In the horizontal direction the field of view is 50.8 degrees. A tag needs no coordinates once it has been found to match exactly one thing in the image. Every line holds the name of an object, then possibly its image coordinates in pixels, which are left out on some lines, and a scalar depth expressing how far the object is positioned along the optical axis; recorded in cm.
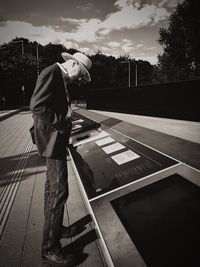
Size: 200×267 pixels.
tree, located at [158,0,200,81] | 2806
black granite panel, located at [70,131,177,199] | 306
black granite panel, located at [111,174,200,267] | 181
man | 204
